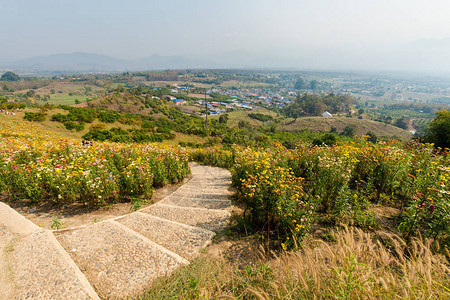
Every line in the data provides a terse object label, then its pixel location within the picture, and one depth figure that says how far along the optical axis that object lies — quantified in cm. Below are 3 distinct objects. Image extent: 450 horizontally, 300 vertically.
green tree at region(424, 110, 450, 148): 1423
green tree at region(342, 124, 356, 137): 6431
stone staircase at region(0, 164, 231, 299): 315
